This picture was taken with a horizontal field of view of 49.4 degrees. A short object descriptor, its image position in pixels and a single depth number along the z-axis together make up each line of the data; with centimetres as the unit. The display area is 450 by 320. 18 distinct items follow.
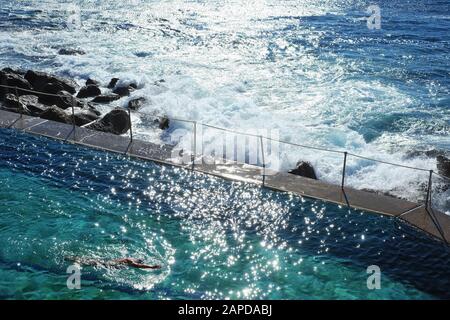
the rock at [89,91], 1983
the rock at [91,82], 2121
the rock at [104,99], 1948
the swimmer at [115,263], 827
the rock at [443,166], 1331
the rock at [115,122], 1491
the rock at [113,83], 2178
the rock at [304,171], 1236
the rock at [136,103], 1866
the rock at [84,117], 1532
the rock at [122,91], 2070
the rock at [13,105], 1565
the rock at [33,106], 1584
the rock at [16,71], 2094
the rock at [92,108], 1670
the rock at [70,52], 2780
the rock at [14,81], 1881
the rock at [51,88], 1898
